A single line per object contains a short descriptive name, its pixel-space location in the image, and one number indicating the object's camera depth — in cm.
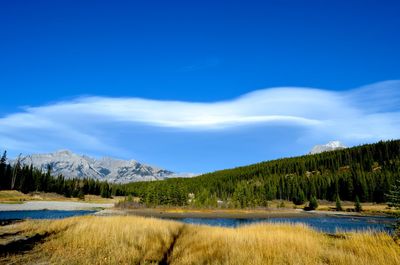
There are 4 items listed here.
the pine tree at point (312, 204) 12724
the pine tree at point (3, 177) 12582
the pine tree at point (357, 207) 11225
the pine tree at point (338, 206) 11716
